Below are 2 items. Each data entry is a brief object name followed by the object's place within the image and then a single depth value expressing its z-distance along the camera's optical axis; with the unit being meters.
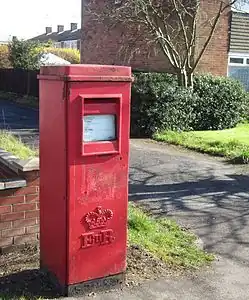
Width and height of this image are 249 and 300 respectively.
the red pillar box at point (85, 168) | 3.30
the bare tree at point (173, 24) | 14.00
